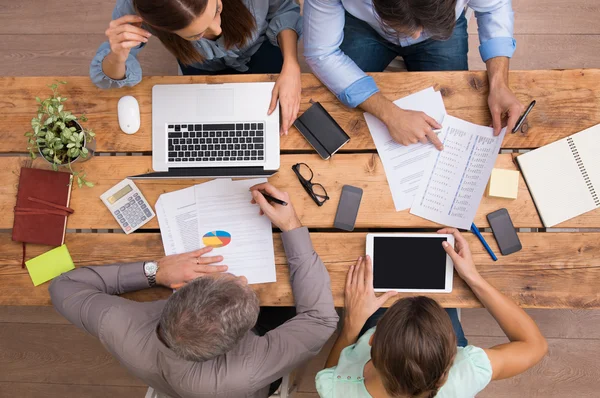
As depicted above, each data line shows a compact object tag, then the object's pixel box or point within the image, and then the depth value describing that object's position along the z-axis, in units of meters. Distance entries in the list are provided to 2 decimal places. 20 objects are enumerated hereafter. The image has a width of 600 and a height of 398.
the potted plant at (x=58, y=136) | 1.38
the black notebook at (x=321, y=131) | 1.45
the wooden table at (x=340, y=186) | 1.40
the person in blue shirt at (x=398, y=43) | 1.41
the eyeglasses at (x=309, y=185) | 1.44
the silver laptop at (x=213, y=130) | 1.46
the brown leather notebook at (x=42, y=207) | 1.48
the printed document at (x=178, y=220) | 1.47
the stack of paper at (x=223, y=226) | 1.45
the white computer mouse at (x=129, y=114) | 1.48
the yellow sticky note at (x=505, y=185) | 1.40
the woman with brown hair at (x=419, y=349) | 1.14
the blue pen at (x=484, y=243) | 1.40
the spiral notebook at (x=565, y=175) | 1.39
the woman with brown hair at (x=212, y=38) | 1.25
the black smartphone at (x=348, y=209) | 1.43
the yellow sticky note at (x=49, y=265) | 1.48
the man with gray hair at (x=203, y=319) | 1.21
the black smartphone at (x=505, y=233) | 1.40
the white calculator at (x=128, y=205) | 1.48
